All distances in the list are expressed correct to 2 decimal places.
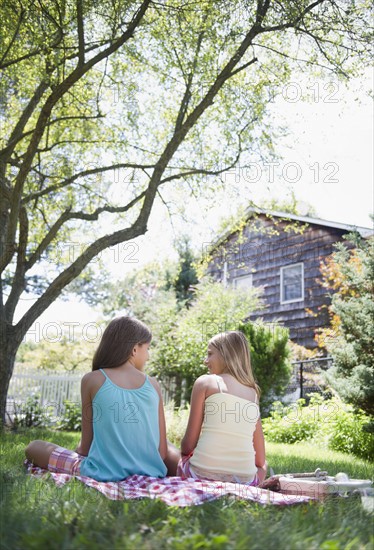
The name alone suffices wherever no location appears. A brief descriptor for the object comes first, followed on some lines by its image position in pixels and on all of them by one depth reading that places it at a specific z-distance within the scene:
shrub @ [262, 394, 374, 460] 8.44
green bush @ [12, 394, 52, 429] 11.27
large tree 8.16
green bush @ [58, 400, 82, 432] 12.23
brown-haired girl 3.73
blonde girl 3.89
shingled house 16.80
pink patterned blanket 3.11
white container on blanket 3.53
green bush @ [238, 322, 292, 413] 12.43
